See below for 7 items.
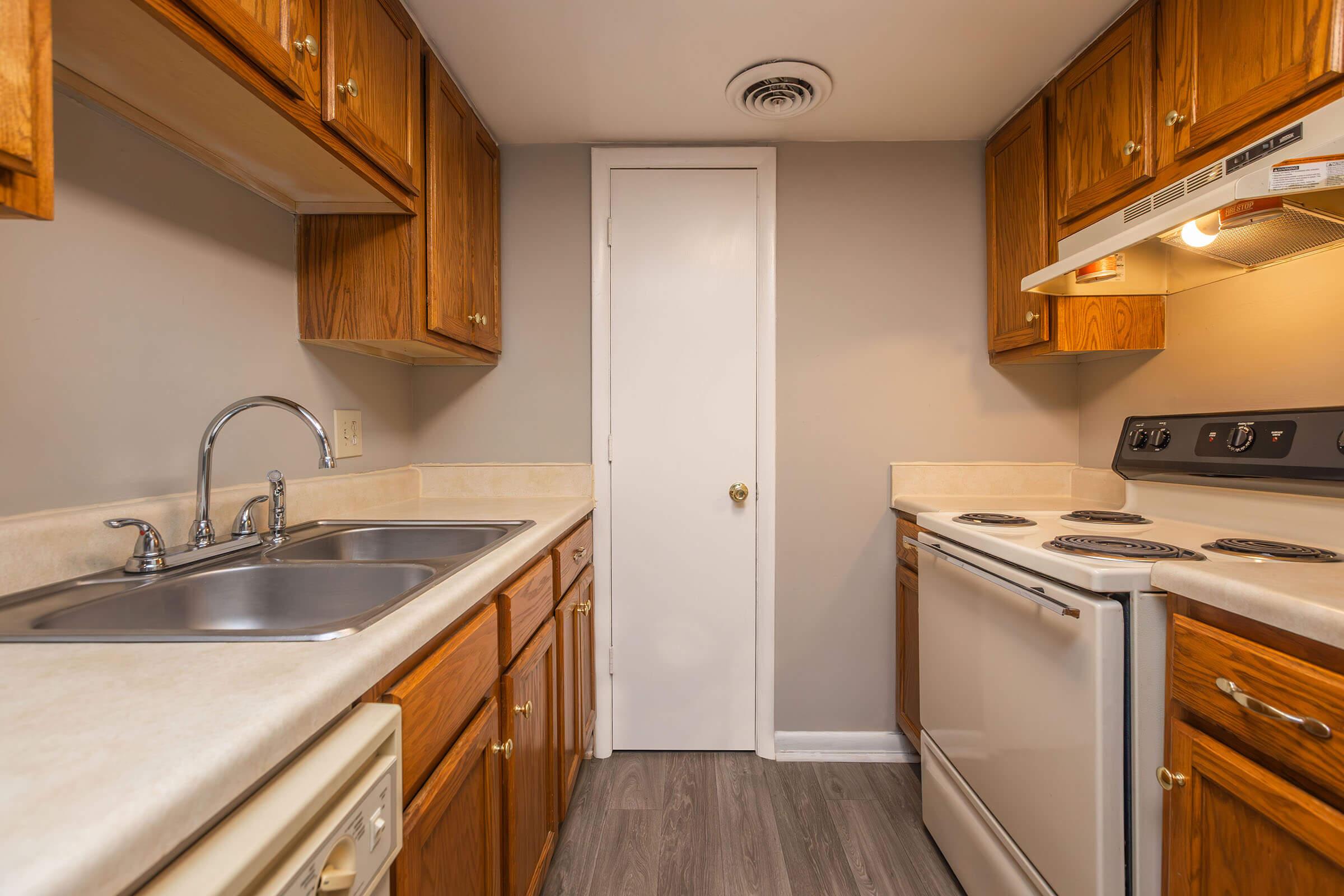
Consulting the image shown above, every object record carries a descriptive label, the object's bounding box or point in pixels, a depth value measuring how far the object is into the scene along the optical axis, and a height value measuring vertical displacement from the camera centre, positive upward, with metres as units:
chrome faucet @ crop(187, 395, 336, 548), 1.05 -0.04
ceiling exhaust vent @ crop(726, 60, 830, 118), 1.68 +1.01
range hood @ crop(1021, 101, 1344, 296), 0.94 +0.40
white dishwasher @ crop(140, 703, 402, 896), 0.41 -0.31
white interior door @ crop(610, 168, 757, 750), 2.08 -0.06
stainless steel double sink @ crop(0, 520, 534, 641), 0.69 -0.23
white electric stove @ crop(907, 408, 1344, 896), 1.00 -0.38
